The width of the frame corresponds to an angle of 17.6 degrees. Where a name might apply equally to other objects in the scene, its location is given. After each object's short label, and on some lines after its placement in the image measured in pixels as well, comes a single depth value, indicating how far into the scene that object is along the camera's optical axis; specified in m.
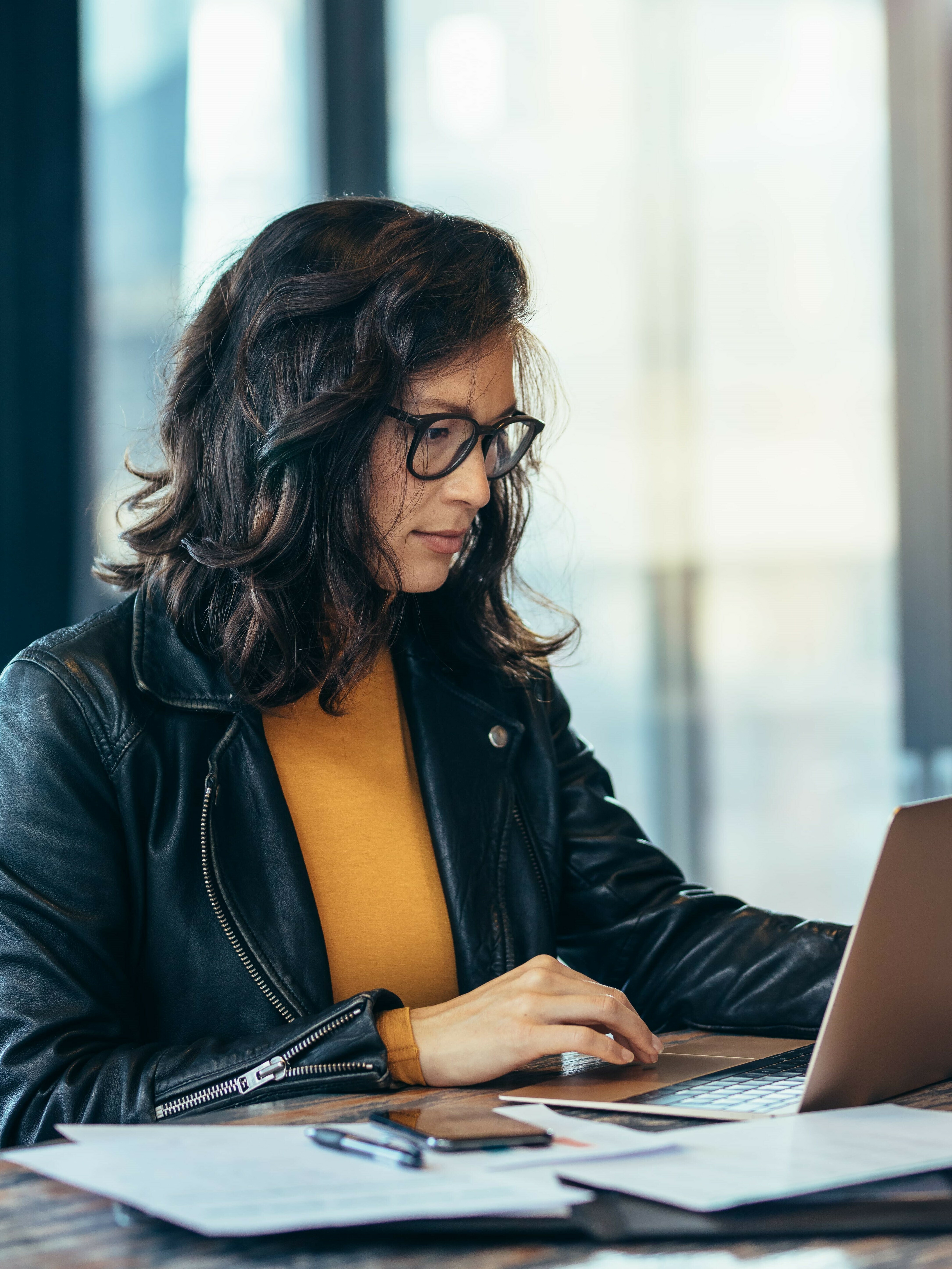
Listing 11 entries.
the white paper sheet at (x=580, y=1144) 1.76
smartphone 1.78
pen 1.74
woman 2.10
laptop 1.87
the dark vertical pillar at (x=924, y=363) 4.49
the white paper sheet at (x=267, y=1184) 1.68
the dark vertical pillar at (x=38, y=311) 3.60
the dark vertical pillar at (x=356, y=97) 4.64
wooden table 1.68
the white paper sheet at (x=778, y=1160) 1.72
